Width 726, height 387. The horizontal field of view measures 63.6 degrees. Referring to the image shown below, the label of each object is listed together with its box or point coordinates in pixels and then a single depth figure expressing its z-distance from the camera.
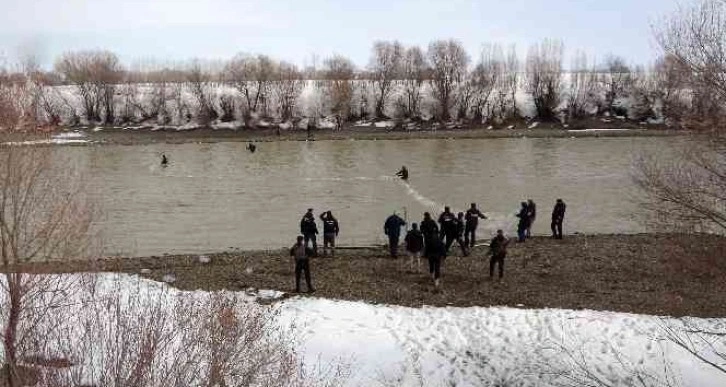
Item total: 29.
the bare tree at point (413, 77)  71.88
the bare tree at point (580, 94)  67.88
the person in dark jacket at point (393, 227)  16.20
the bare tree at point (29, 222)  8.29
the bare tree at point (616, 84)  68.25
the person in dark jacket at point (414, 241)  14.98
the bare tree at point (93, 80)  71.38
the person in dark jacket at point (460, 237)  16.50
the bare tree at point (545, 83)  68.44
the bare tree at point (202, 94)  70.19
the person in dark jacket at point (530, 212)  18.46
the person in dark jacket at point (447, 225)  16.36
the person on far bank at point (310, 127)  59.01
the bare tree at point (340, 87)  70.44
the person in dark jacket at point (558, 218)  18.70
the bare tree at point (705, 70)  8.95
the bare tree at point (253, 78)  72.96
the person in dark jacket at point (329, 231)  16.83
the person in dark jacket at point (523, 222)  18.25
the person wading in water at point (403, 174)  30.83
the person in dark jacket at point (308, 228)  16.42
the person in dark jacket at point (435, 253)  14.12
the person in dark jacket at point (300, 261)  13.62
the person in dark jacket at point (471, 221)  17.63
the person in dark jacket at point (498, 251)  14.34
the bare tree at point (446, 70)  70.71
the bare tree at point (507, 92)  69.12
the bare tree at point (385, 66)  74.50
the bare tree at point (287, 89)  71.75
